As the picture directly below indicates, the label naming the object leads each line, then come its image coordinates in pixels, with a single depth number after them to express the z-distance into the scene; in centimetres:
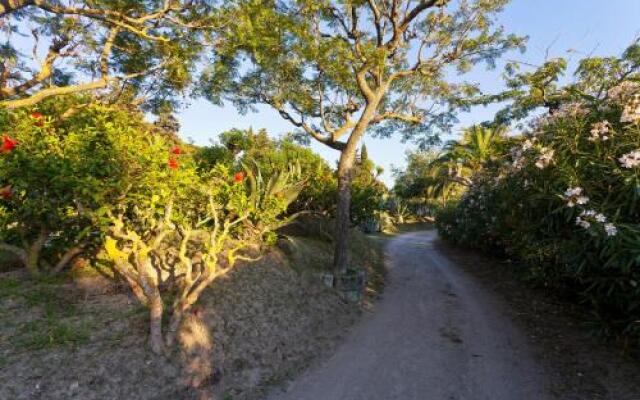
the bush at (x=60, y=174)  458
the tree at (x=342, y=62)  877
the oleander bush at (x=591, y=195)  480
